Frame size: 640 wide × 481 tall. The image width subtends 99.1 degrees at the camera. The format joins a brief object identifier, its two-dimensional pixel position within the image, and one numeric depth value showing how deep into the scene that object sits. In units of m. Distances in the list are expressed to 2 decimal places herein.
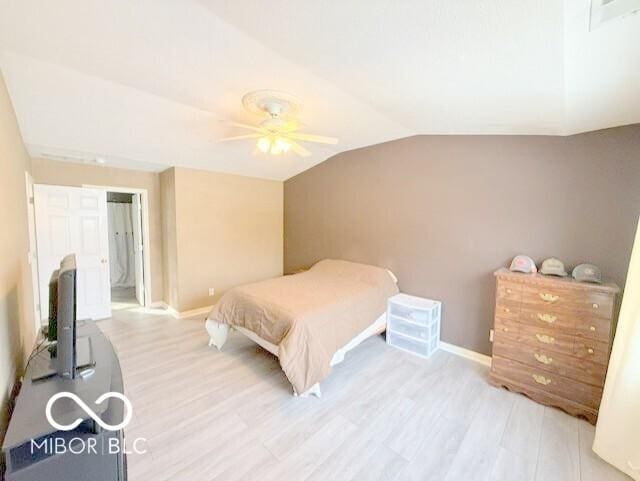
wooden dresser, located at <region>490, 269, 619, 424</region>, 1.97
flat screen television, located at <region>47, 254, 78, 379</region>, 1.26
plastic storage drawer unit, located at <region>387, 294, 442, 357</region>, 2.99
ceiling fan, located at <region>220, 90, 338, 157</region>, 2.11
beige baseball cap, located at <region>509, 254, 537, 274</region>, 2.41
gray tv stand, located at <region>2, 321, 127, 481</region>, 0.98
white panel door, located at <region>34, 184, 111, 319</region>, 3.49
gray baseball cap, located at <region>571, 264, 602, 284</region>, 2.11
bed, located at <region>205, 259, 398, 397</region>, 2.21
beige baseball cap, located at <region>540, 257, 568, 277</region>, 2.27
